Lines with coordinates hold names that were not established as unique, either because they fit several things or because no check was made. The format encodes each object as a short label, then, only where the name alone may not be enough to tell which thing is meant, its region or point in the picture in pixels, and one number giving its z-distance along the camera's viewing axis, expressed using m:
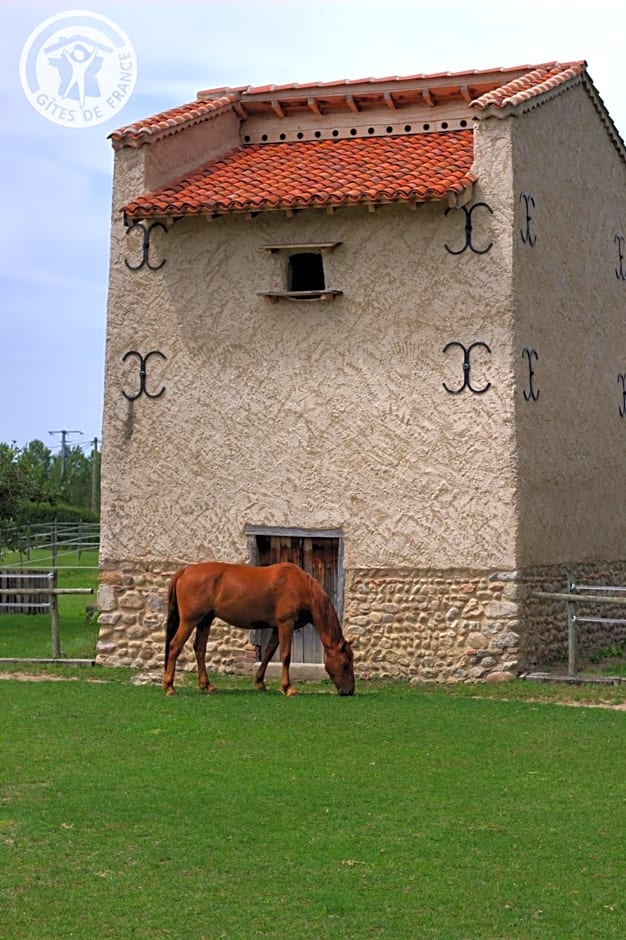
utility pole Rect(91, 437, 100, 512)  53.33
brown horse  16.11
